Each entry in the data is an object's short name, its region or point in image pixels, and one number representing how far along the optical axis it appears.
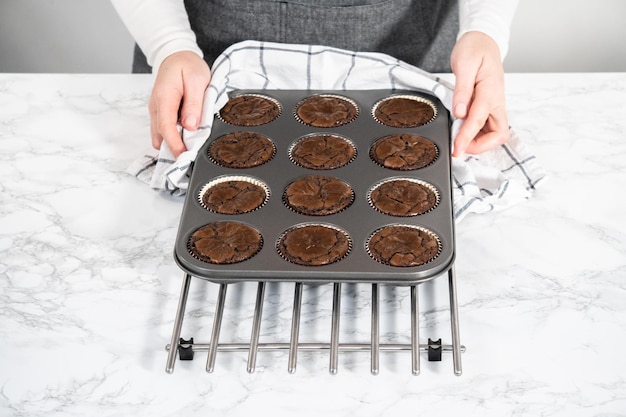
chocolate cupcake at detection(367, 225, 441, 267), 1.19
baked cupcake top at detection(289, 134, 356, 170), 1.40
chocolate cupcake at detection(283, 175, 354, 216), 1.30
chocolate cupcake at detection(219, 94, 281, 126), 1.51
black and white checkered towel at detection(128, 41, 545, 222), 1.44
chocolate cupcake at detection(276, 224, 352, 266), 1.20
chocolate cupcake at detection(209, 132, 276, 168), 1.41
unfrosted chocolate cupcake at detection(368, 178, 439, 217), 1.29
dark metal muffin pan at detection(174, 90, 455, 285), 1.17
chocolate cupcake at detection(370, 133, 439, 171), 1.38
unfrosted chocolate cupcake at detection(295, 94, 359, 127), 1.50
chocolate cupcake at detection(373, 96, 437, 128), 1.50
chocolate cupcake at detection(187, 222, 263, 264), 1.20
